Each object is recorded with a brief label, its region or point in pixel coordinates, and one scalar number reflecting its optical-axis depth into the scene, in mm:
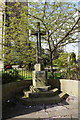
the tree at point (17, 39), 5330
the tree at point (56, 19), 4820
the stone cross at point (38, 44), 4988
